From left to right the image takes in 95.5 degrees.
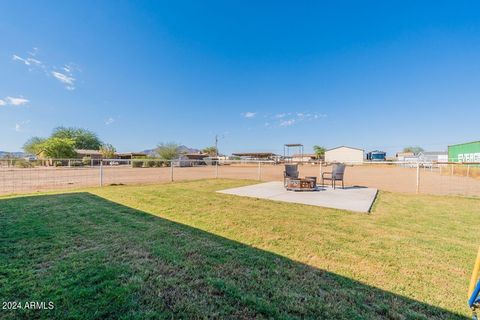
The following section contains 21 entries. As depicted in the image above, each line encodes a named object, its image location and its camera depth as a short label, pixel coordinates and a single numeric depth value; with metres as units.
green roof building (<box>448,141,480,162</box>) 20.15
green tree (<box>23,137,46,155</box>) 48.03
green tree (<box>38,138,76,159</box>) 35.99
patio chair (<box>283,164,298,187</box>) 8.71
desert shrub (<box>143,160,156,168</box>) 33.84
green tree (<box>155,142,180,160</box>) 47.88
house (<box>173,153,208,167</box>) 53.06
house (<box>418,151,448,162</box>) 37.73
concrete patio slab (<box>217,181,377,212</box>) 5.96
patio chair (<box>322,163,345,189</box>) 8.39
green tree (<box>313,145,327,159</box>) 68.26
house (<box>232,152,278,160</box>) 58.49
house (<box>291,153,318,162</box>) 56.93
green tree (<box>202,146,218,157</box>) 79.47
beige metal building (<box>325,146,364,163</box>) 58.34
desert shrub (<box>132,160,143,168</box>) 32.97
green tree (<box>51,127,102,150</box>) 54.09
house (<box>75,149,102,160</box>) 47.26
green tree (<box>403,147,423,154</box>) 93.69
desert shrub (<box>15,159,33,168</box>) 22.65
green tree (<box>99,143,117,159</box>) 49.10
